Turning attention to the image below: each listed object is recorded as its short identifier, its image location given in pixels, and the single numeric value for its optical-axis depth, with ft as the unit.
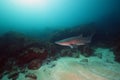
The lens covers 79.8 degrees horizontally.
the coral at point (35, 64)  12.08
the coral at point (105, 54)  13.68
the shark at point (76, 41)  8.69
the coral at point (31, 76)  10.52
